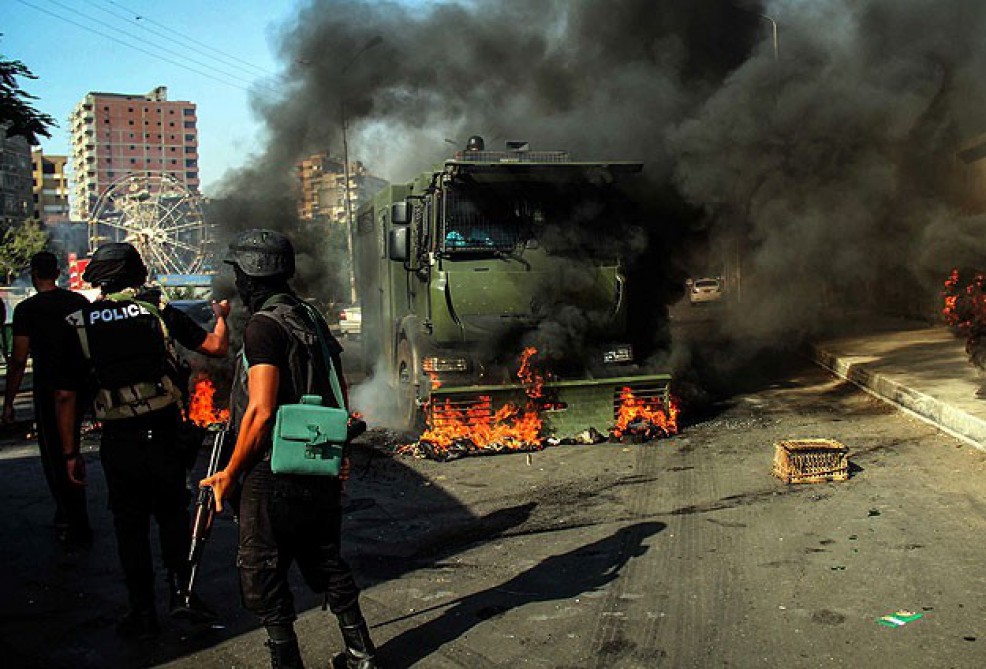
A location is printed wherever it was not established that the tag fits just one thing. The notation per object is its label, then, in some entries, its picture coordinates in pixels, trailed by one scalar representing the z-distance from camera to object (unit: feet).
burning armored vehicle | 28.81
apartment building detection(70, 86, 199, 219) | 456.86
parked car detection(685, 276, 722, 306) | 95.76
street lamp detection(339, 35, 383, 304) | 63.37
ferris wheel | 137.59
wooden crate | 22.52
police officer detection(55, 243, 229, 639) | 14.23
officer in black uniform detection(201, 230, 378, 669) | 11.37
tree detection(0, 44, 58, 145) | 35.81
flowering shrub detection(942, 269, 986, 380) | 31.65
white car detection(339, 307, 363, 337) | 72.79
